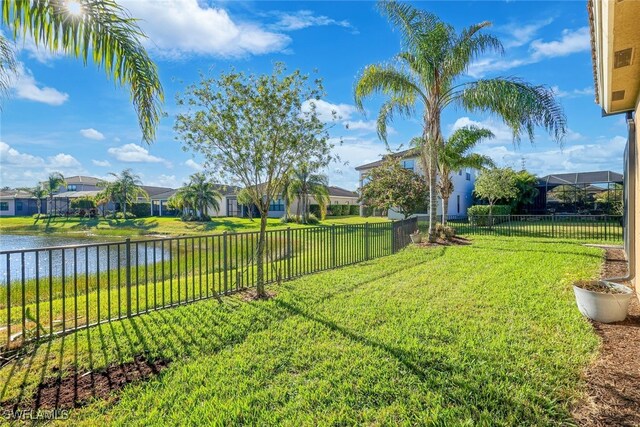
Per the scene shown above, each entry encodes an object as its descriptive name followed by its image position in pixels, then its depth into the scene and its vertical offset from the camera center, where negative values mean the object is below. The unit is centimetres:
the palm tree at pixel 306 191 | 2744 +172
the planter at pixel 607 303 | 421 -125
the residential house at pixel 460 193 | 2818 +150
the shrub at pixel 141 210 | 4155 +29
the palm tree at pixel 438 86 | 969 +434
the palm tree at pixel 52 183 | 4212 +391
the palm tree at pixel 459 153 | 1357 +253
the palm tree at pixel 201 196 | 3425 +166
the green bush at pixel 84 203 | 4303 +130
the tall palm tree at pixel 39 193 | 4319 +275
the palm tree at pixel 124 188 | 3681 +285
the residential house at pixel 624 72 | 284 +165
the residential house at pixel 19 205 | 5066 +132
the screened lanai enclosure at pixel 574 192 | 2656 +140
